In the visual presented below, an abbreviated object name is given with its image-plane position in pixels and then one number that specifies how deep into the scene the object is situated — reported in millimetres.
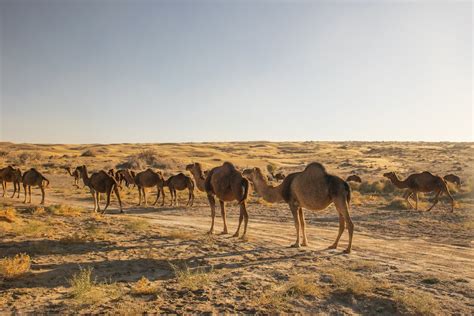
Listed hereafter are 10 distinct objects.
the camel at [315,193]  11048
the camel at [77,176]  33766
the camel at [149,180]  24438
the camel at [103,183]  19438
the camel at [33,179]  22344
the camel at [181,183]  24219
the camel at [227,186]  13141
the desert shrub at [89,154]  70431
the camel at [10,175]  25484
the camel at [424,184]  20758
